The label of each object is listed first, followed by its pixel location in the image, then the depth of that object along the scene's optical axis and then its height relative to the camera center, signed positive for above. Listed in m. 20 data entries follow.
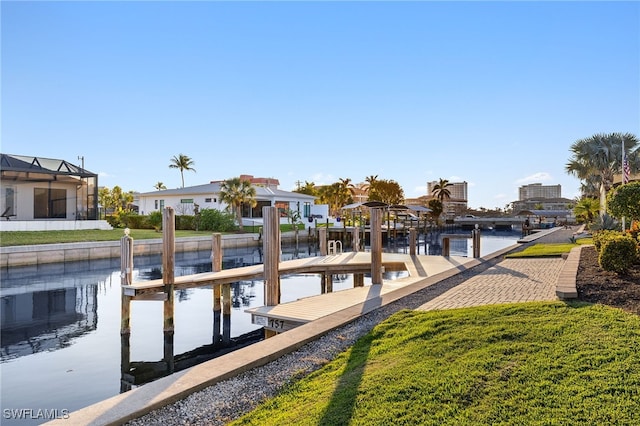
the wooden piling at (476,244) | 16.75 -1.07
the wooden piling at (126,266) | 9.60 -1.04
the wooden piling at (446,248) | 16.64 -1.21
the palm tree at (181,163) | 66.31 +8.38
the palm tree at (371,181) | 78.37 +6.48
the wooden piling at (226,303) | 11.64 -2.28
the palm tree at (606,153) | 33.97 +4.97
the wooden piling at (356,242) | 18.00 -1.04
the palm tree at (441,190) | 76.72 +4.70
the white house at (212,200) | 43.16 +1.82
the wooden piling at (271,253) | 8.38 -0.68
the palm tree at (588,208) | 31.10 +0.51
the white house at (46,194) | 27.36 +1.72
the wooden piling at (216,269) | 11.76 -1.43
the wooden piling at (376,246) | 10.31 -0.71
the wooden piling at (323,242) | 16.77 -0.95
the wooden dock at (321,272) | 7.68 -1.57
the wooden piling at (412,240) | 17.14 -0.93
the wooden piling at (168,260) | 9.95 -0.94
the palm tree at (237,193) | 37.31 +2.12
